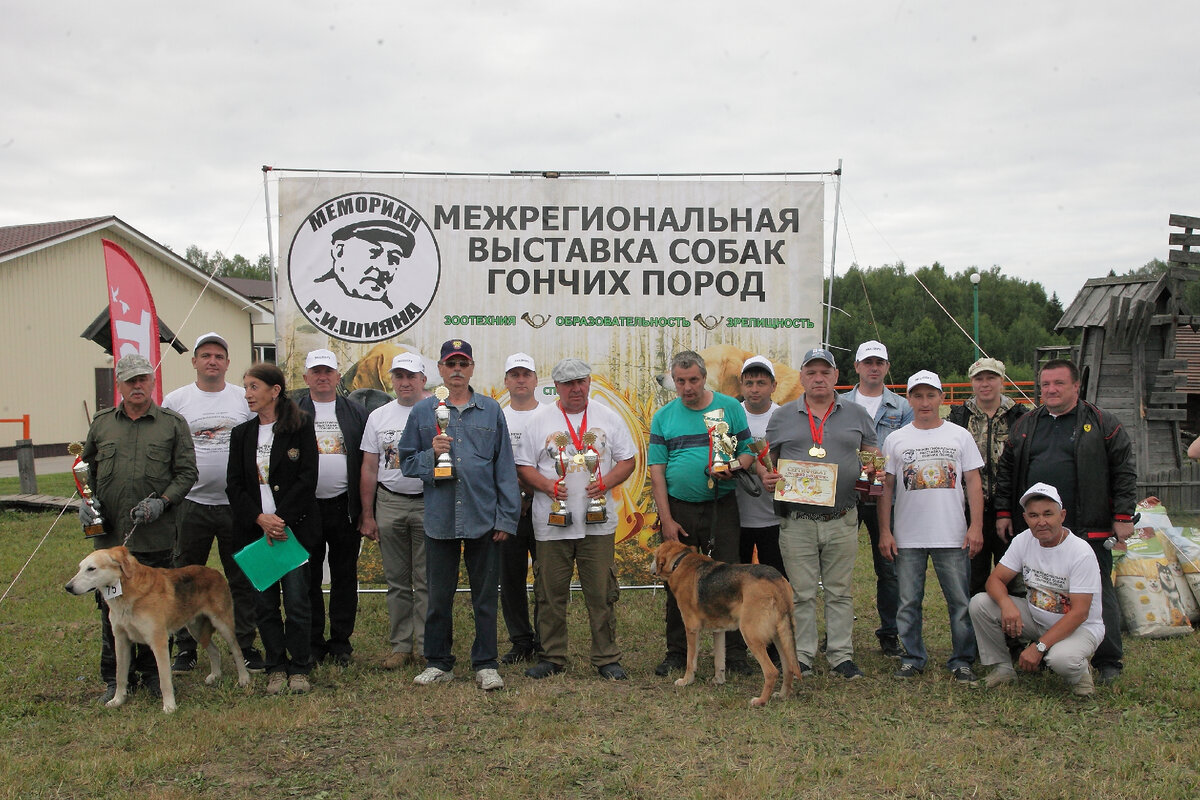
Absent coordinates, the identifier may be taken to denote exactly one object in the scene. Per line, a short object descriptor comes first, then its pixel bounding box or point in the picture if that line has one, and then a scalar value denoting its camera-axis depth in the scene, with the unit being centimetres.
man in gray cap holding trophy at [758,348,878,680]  515
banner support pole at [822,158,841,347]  725
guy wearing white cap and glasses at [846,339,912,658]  583
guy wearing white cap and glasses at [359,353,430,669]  563
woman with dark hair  498
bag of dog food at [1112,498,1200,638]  614
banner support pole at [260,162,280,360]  718
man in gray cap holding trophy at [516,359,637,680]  532
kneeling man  480
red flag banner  666
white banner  730
